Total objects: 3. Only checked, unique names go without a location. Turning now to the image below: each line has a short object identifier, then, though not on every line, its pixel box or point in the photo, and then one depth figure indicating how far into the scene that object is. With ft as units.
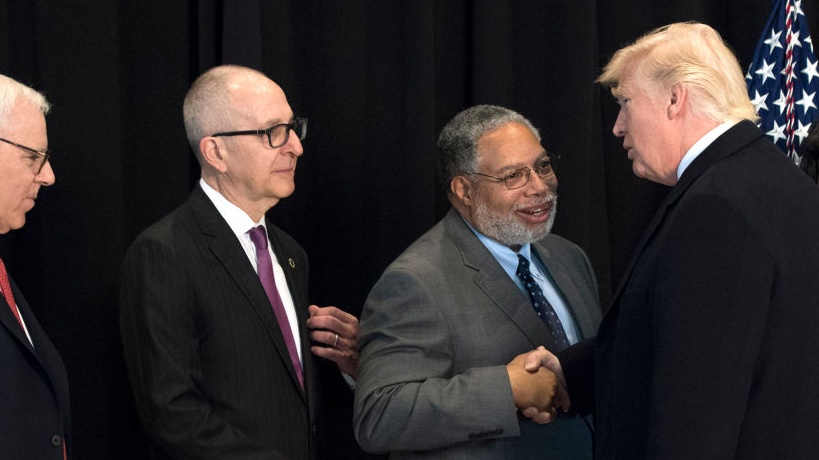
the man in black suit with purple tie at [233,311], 8.38
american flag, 12.30
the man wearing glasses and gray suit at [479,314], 8.15
